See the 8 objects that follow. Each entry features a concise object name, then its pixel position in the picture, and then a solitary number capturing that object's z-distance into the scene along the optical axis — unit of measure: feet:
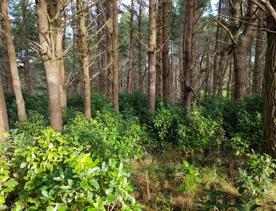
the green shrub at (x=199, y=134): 18.92
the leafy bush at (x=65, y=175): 7.44
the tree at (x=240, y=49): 24.52
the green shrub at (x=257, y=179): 11.51
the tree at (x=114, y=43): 28.88
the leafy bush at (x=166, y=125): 23.60
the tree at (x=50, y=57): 16.16
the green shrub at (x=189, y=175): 10.86
